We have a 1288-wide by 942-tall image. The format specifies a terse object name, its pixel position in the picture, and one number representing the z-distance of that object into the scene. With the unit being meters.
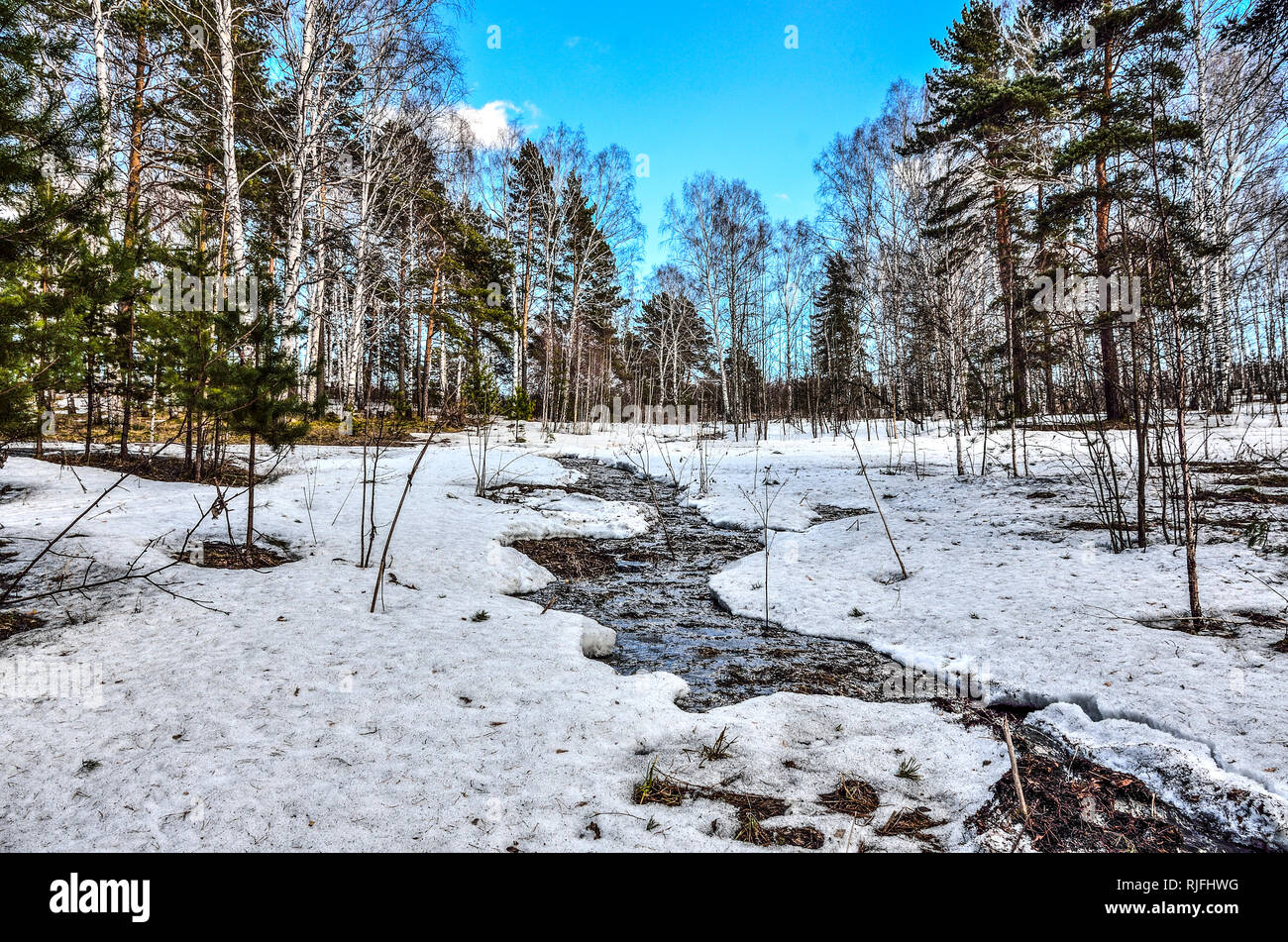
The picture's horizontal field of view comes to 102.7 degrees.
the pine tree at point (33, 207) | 2.91
